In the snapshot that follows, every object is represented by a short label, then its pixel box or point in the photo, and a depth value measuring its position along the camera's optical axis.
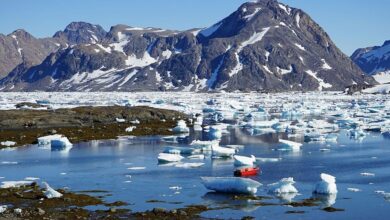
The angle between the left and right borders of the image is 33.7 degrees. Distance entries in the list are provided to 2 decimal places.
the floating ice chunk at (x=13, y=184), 26.58
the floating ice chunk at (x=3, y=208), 21.38
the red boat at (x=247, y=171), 28.73
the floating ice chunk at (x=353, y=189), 25.45
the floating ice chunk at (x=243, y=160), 31.34
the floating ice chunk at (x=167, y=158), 34.38
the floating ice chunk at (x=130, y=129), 54.09
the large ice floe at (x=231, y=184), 24.02
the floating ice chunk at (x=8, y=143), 43.67
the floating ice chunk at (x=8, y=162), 35.03
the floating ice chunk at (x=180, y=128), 53.66
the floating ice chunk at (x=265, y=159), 34.44
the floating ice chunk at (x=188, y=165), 32.12
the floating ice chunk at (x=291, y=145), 39.24
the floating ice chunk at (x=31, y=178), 28.98
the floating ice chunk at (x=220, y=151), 35.25
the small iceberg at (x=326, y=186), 24.41
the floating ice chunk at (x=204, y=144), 38.97
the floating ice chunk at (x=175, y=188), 25.80
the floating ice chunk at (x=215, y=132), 48.00
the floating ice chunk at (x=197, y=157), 35.47
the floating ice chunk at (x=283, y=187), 24.56
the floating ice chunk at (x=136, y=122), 61.78
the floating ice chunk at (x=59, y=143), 42.34
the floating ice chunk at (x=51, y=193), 23.84
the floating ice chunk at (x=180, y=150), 37.06
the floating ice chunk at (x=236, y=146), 40.36
